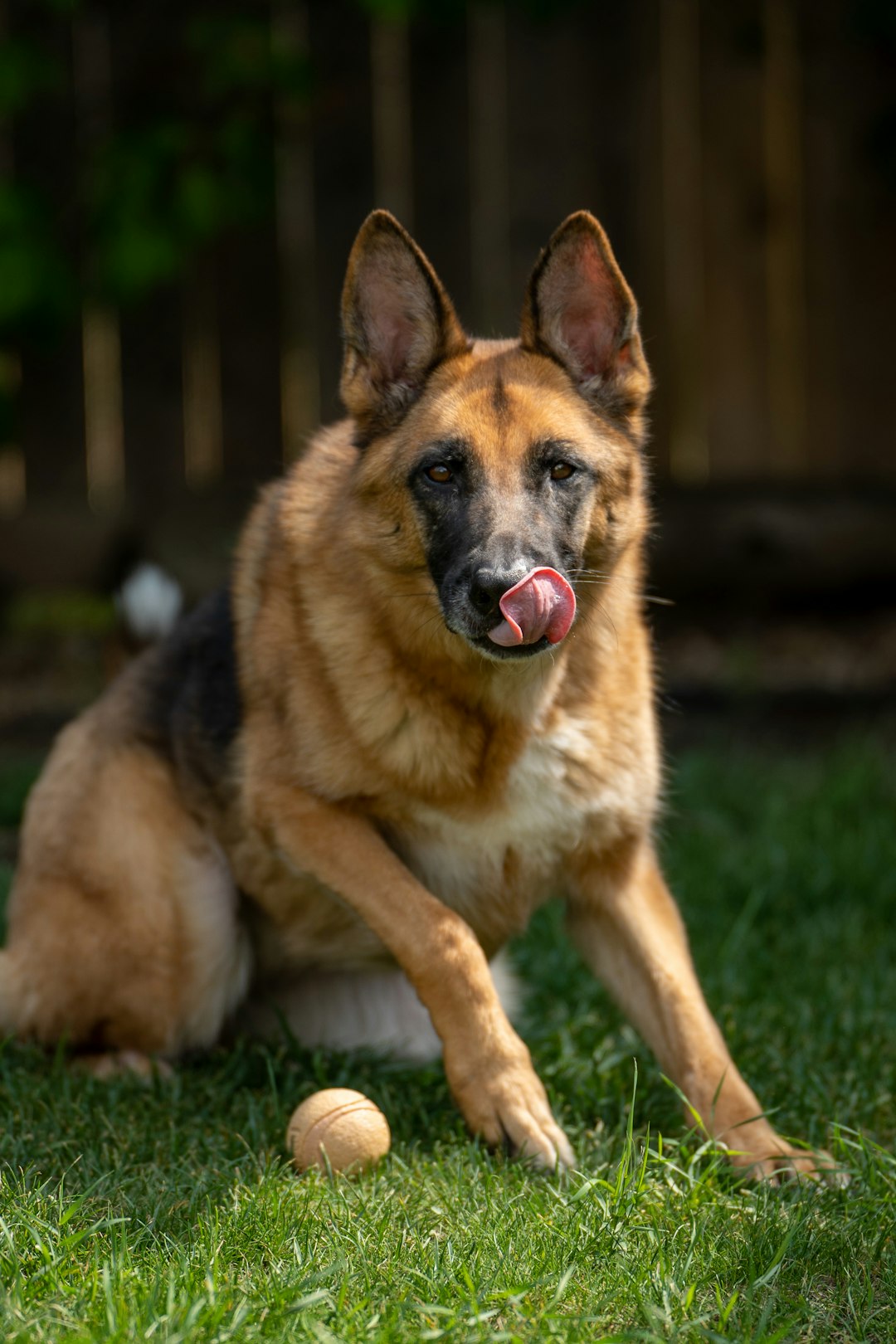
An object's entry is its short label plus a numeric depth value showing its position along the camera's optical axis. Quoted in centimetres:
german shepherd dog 534
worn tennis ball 495
